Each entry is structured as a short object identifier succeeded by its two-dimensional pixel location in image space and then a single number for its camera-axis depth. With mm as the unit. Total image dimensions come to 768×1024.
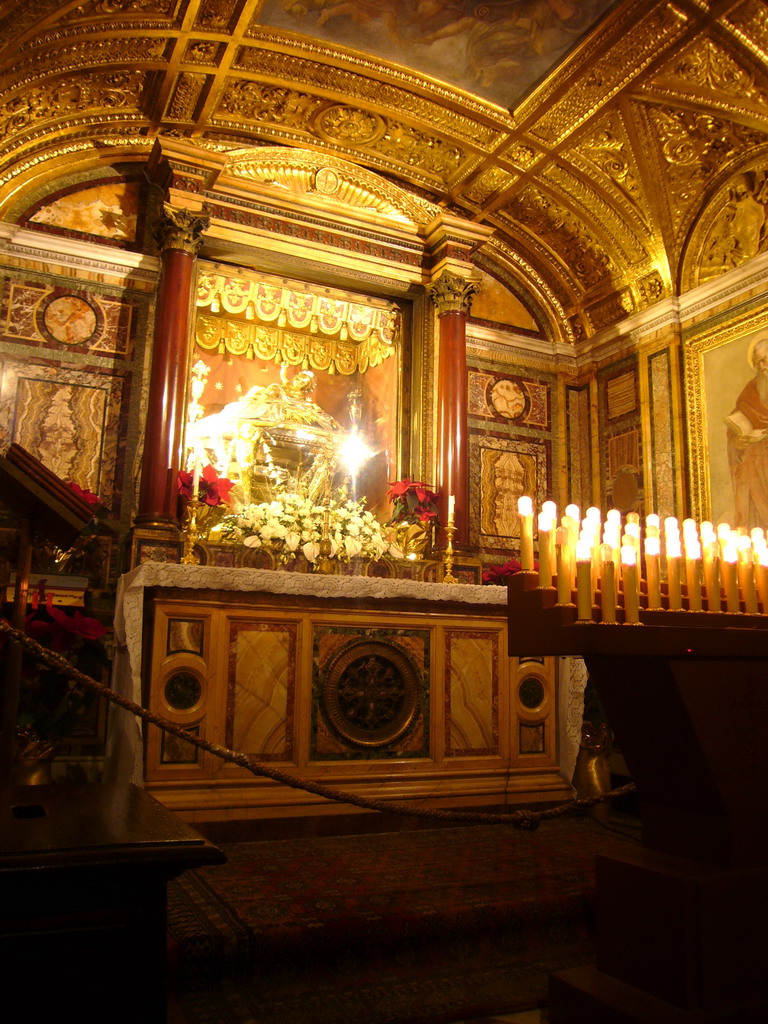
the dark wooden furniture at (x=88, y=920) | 1383
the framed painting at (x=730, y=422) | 6570
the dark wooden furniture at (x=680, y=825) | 1962
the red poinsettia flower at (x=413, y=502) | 6695
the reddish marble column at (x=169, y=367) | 5906
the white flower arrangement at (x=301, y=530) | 5375
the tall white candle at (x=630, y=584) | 2314
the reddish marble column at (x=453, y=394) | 6929
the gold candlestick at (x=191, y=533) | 5441
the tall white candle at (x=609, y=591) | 2299
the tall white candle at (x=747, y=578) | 2691
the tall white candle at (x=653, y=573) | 2475
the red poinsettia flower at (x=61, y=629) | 4766
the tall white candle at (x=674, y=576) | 2529
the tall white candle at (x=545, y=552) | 2340
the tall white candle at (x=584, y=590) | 2273
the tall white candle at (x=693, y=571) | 2604
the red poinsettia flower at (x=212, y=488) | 5633
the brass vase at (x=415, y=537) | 6730
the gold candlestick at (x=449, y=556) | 6118
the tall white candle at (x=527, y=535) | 2486
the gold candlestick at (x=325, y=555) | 5469
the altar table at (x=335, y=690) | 4285
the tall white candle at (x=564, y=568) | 2312
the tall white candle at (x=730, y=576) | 2635
